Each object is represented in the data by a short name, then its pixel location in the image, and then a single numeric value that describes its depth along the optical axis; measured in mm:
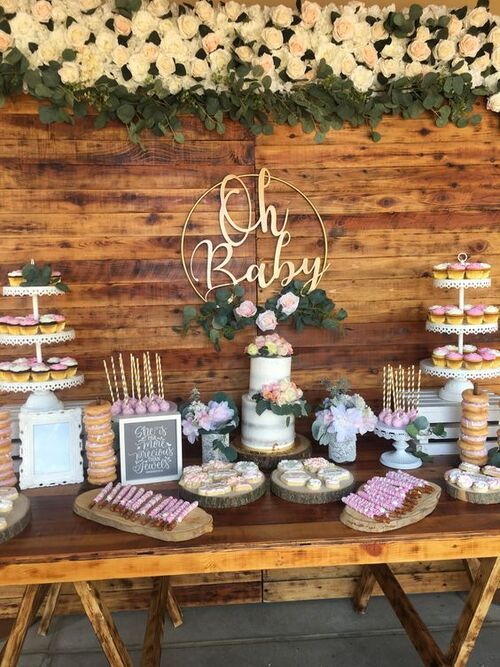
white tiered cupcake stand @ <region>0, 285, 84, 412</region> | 2305
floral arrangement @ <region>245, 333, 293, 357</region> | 2471
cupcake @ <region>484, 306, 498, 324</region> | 2521
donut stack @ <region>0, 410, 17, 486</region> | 2199
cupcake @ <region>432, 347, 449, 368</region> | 2547
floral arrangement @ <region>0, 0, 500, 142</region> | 2447
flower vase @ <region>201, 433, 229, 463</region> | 2426
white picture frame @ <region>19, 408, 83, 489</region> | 2273
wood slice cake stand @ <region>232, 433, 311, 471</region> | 2424
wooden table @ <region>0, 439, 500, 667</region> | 1819
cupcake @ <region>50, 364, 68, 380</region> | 2344
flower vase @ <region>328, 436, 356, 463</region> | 2461
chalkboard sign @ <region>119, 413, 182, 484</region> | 2287
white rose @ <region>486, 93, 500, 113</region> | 2738
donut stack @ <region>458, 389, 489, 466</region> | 2350
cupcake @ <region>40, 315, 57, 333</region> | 2326
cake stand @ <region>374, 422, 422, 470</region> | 2422
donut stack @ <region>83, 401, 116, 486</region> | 2242
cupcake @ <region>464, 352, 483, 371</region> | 2486
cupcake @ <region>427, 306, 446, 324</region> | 2562
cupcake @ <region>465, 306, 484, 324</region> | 2510
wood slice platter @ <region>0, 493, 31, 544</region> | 1893
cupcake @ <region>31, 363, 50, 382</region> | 2318
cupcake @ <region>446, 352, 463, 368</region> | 2504
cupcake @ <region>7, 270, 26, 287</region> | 2352
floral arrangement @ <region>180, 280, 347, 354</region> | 2699
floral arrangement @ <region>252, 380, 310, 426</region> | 2381
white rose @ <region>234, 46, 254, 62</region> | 2539
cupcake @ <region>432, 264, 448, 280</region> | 2547
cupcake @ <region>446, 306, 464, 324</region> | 2516
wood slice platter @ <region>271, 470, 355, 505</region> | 2113
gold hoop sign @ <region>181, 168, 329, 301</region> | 2770
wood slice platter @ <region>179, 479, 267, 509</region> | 2086
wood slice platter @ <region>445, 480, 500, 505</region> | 2113
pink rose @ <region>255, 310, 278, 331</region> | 2514
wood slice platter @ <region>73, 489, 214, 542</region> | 1884
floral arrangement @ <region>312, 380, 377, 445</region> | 2402
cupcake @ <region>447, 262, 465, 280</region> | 2504
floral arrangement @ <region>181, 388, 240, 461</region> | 2410
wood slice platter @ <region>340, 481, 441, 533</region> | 1929
